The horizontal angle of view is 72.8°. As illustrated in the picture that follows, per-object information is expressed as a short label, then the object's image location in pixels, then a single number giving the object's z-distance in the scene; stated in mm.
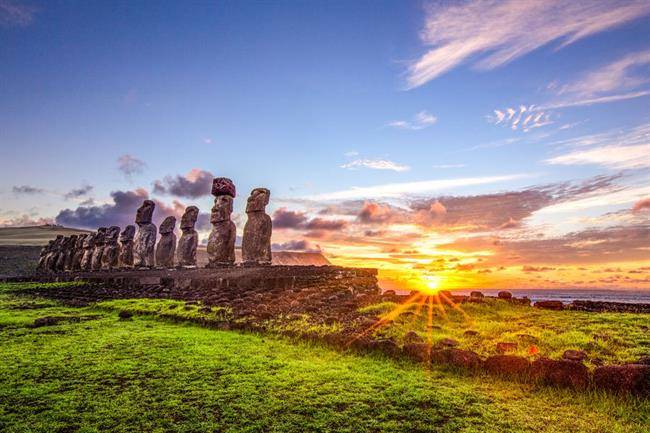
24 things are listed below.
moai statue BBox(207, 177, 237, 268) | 16625
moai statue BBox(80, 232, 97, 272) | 27781
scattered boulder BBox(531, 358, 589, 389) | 4602
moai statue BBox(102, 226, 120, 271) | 24938
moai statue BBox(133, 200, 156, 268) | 22281
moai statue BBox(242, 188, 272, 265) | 15914
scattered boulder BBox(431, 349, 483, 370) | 5316
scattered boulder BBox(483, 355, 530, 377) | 4980
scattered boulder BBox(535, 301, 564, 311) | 12102
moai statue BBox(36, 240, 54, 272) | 36028
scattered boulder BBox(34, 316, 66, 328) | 9503
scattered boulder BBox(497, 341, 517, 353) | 6045
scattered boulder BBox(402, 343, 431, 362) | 5742
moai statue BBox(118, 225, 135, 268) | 24000
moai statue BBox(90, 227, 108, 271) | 26219
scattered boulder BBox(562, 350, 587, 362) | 5426
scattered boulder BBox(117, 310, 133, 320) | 10641
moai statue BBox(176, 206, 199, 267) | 18688
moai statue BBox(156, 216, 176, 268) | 20262
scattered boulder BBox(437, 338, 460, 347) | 6219
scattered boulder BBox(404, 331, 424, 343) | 6512
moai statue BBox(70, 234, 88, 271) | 29591
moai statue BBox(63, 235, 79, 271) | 31022
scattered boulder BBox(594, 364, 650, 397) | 4305
